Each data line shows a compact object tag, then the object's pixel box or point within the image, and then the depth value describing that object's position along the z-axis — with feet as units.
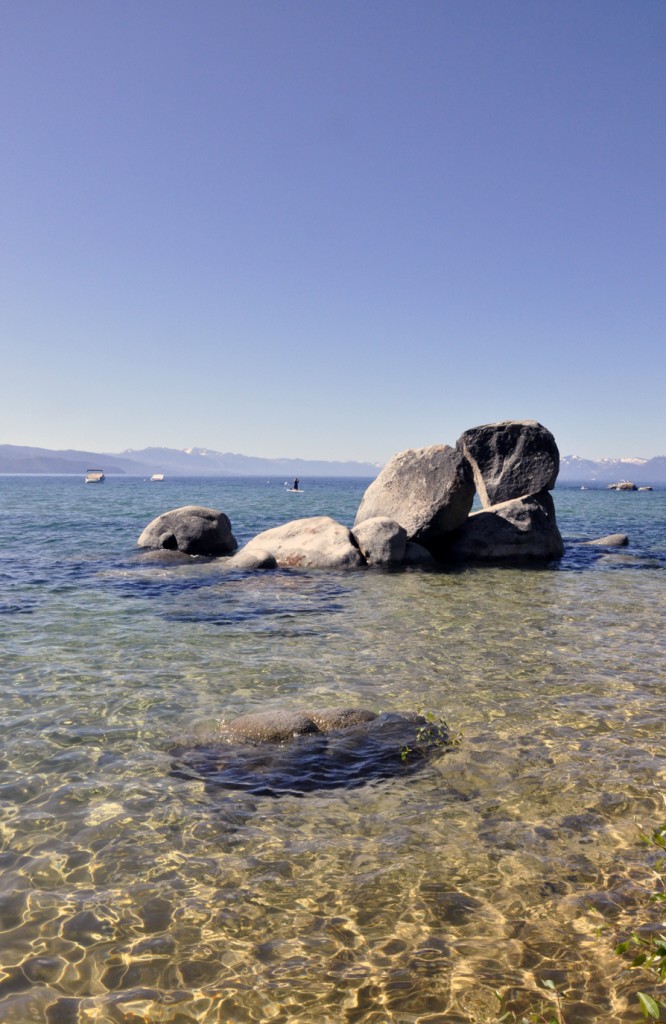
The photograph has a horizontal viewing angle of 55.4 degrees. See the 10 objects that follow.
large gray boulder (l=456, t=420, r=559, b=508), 74.74
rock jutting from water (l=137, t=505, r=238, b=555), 73.87
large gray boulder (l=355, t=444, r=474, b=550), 68.85
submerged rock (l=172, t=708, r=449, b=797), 20.92
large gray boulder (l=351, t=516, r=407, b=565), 65.46
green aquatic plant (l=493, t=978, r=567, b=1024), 11.51
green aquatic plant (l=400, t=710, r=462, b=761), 23.06
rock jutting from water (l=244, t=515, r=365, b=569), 65.51
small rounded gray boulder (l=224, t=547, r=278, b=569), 64.75
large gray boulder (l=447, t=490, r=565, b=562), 70.79
